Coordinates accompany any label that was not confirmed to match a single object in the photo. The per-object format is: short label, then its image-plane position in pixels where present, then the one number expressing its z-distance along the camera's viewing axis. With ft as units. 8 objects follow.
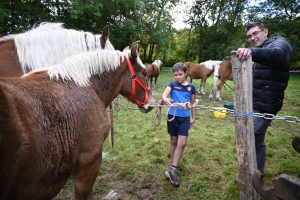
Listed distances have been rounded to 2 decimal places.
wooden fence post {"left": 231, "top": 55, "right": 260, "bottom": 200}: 5.50
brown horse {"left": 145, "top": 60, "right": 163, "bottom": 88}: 38.83
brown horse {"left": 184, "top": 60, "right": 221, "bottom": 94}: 36.26
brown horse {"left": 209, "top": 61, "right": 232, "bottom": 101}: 30.09
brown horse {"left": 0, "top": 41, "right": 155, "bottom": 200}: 3.46
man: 7.42
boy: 9.48
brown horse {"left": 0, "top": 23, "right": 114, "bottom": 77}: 7.73
